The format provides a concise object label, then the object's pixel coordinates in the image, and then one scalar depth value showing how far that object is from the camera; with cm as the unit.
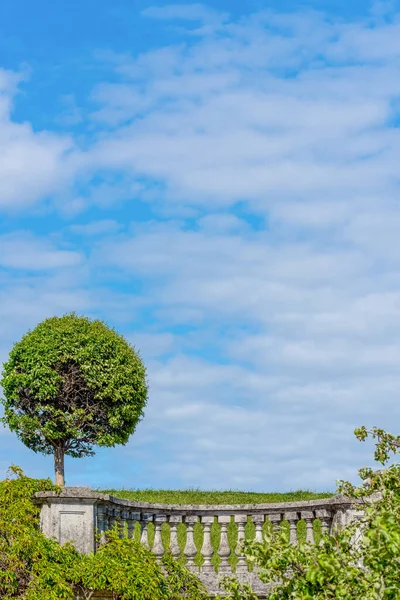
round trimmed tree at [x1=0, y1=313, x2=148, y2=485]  2348
